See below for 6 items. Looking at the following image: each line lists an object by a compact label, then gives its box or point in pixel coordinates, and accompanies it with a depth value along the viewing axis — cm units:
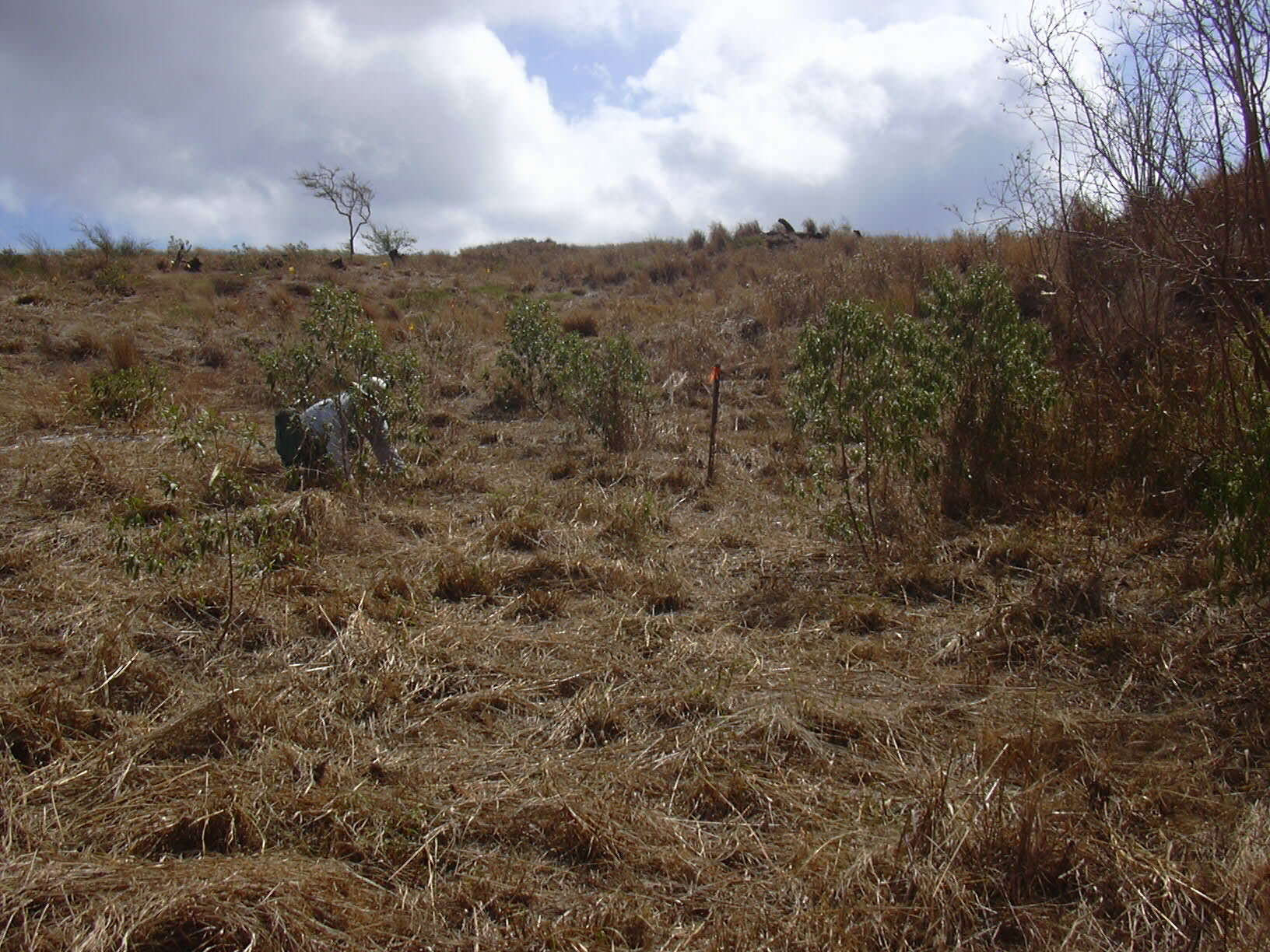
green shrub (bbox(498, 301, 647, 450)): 736
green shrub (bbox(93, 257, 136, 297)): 1345
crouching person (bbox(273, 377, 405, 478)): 588
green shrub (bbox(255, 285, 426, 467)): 614
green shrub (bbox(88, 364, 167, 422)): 719
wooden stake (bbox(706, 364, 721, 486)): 647
